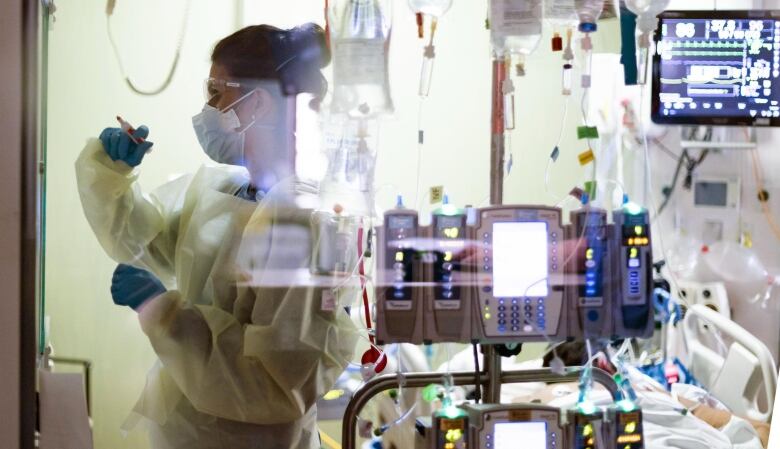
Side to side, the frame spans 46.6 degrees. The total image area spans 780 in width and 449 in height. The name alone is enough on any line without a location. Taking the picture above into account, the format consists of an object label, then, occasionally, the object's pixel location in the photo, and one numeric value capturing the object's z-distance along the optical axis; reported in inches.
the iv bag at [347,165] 81.9
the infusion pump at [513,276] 78.0
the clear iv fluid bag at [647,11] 82.7
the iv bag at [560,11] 82.2
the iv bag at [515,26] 80.4
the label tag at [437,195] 86.4
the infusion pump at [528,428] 78.1
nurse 80.7
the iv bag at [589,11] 81.3
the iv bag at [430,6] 82.7
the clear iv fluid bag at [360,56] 80.7
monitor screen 85.3
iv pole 81.4
